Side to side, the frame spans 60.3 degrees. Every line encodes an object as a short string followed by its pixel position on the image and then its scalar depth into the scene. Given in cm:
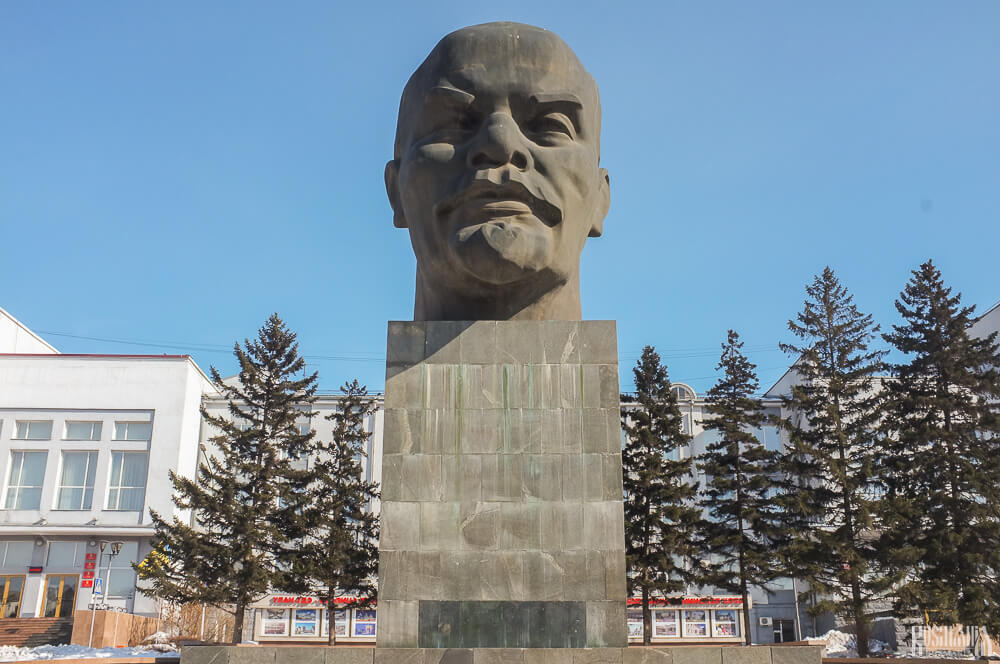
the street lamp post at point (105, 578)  3419
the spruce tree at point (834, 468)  2486
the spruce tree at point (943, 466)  2347
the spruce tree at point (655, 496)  2702
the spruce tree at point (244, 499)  2706
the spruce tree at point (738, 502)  2670
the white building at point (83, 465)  3953
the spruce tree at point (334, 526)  2795
